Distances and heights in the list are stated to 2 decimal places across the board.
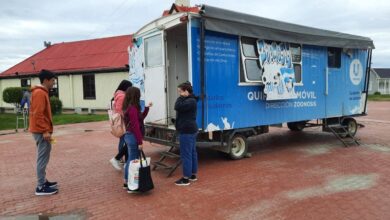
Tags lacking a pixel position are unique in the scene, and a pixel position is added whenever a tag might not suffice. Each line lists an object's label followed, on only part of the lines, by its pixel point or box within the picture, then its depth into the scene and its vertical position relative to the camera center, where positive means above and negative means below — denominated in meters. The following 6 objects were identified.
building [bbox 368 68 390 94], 59.29 +0.09
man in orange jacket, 5.65 -0.54
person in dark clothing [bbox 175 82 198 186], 6.14 -0.68
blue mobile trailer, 7.24 +0.29
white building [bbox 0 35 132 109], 22.64 +1.12
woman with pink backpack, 6.68 -0.36
